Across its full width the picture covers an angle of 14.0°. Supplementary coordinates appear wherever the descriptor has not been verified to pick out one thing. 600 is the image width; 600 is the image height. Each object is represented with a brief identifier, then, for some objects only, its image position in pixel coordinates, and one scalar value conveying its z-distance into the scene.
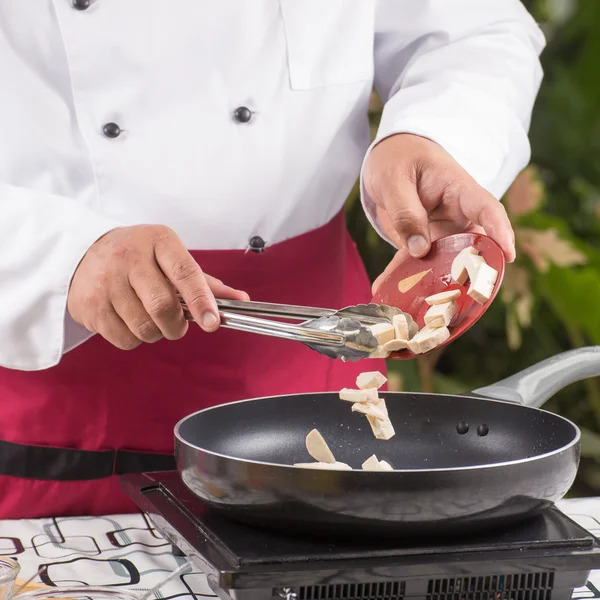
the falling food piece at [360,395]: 1.90
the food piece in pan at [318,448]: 1.87
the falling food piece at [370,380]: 1.92
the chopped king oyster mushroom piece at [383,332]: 1.90
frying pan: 1.74
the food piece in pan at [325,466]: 1.74
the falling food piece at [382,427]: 1.91
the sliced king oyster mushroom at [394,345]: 1.90
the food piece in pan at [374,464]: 1.87
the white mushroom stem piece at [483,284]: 1.88
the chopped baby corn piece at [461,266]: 1.92
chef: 2.00
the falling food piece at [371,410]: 1.91
